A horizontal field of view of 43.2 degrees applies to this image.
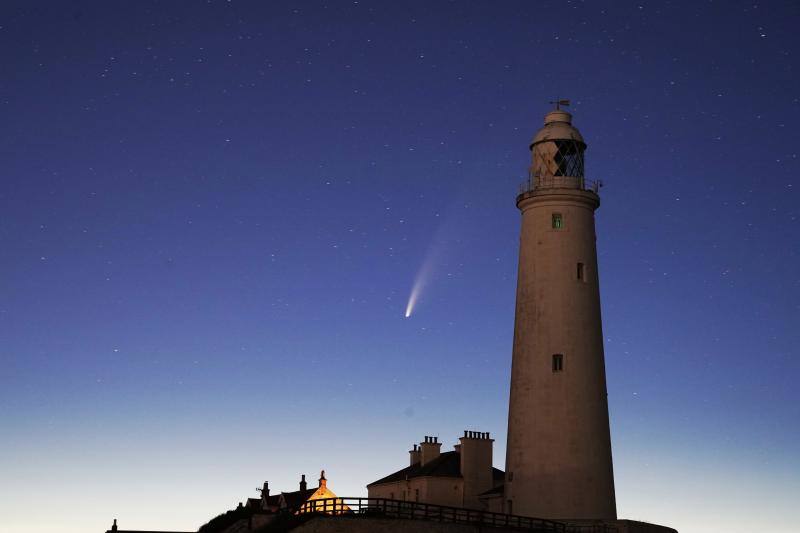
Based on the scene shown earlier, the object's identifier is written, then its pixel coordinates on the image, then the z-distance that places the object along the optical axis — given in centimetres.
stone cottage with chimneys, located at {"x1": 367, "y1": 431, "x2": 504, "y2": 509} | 5422
